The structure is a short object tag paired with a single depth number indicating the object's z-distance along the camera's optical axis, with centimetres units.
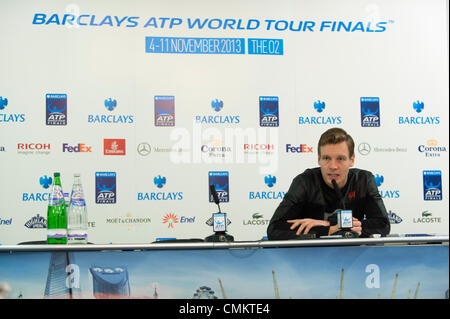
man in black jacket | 378
